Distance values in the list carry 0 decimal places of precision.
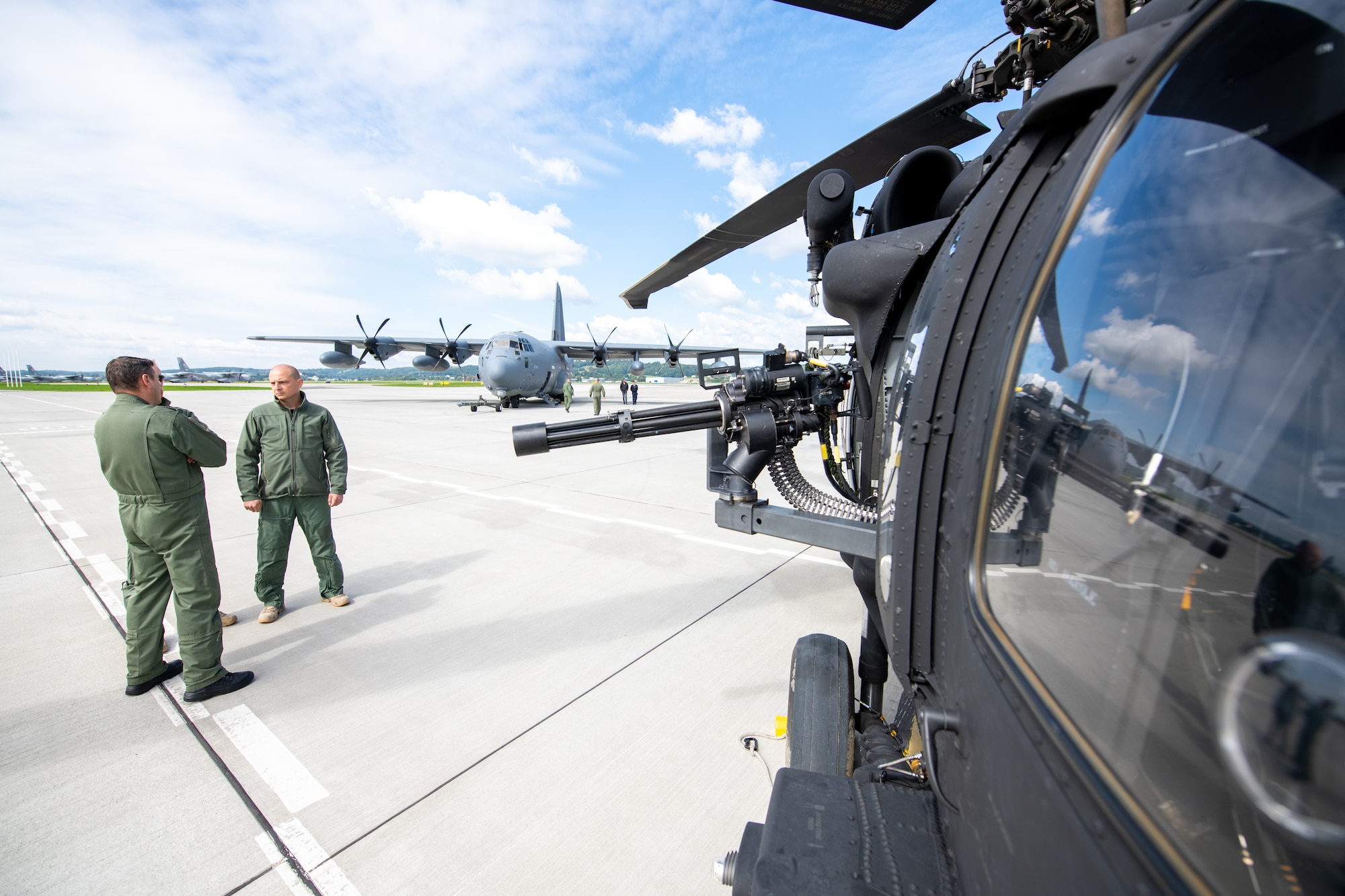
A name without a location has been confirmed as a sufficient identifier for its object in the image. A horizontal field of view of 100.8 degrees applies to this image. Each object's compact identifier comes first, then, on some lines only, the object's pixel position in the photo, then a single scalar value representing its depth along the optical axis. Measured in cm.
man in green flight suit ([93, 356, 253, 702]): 298
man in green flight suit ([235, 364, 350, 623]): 393
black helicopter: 55
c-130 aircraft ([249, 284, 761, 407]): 2008
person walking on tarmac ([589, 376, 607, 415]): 1753
